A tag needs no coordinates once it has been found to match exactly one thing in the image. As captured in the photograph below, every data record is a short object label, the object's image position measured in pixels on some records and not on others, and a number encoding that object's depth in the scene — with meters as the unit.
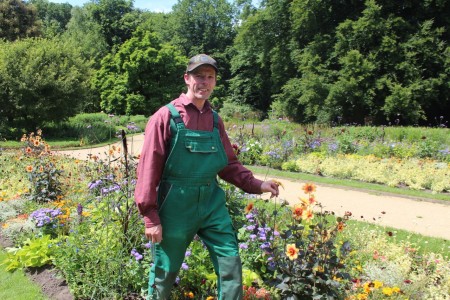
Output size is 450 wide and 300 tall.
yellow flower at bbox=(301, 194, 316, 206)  2.80
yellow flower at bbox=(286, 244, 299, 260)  2.77
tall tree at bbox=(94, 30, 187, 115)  34.38
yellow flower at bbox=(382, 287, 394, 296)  2.99
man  2.44
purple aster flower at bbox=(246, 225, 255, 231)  3.62
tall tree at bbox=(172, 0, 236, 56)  46.16
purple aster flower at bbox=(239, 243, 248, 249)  3.50
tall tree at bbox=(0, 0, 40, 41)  28.00
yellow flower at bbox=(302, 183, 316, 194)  2.85
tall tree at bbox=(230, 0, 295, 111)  29.94
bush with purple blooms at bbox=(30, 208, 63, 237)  4.46
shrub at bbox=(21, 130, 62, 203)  6.17
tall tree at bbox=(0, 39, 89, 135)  17.64
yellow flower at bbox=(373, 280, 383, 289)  3.02
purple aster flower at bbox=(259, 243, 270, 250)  3.30
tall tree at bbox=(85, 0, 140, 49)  41.44
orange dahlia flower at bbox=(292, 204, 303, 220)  2.78
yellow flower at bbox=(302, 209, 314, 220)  2.76
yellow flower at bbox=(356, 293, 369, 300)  3.03
